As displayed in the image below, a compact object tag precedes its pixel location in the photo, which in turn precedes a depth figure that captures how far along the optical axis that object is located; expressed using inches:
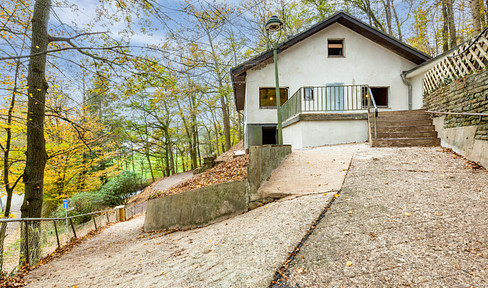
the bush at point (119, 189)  564.7
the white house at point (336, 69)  451.5
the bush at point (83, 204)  458.9
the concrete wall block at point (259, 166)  174.6
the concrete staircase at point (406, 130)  267.4
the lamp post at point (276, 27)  232.7
